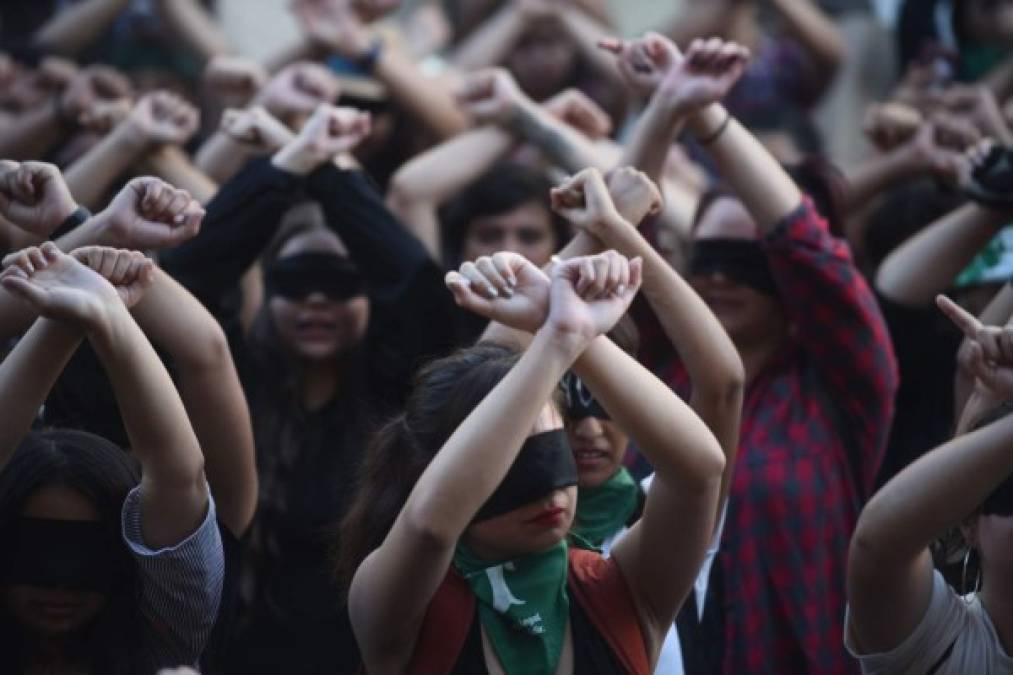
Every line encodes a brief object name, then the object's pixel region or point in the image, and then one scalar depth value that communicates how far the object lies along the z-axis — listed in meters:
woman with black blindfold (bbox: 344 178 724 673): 5.53
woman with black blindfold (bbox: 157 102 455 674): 8.09
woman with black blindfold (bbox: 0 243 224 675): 6.00
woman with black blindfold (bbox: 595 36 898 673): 7.75
